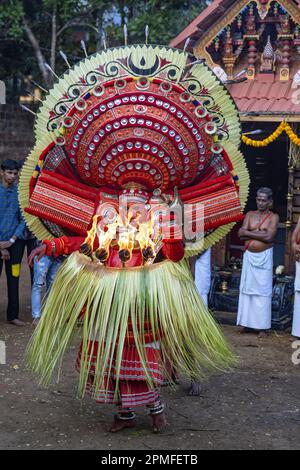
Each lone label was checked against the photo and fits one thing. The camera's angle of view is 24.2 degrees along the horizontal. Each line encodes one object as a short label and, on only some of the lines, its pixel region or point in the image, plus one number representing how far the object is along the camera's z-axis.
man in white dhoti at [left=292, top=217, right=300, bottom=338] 7.01
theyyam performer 4.23
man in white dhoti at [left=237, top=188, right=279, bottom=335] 7.23
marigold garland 7.75
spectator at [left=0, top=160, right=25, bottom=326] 7.24
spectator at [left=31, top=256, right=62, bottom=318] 7.44
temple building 7.97
